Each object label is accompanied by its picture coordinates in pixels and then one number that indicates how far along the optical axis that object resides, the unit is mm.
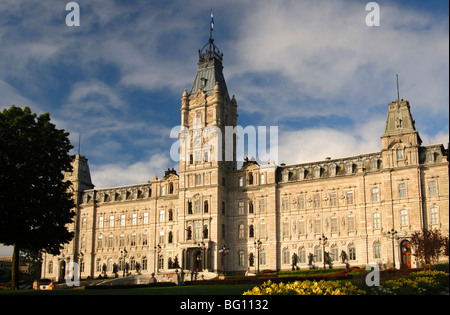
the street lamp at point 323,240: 67375
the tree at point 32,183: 44812
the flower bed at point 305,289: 18531
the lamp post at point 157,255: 79438
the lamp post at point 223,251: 70050
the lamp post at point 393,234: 61025
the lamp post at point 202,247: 71438
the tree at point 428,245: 53812
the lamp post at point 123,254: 82962
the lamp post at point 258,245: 69412
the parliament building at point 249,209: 63812
